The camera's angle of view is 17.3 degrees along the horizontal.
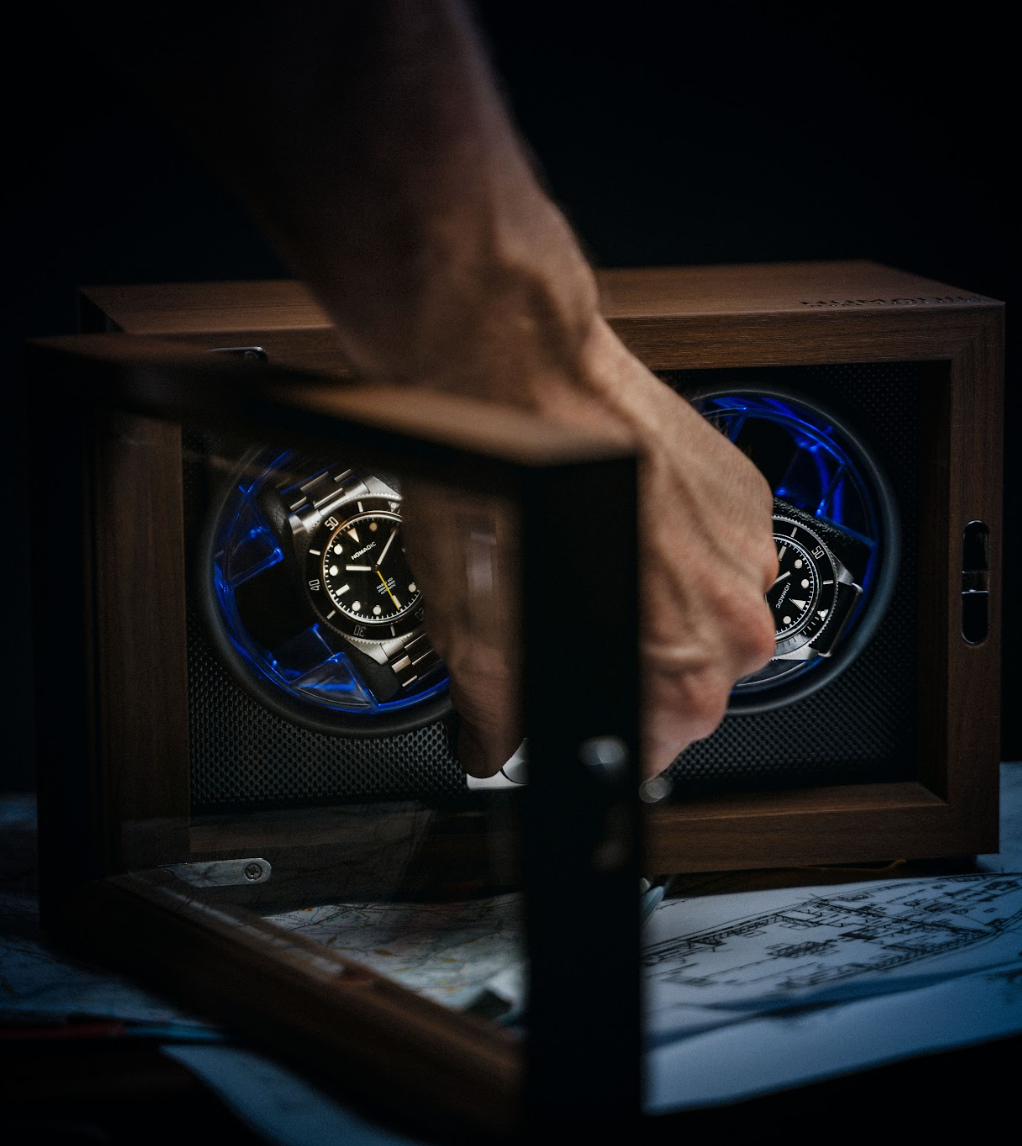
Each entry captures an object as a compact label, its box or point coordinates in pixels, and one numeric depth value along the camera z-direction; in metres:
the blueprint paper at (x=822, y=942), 0.78
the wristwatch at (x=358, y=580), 0.81
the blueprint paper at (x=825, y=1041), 0.74
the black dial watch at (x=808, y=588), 0.85
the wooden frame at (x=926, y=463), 0.83
